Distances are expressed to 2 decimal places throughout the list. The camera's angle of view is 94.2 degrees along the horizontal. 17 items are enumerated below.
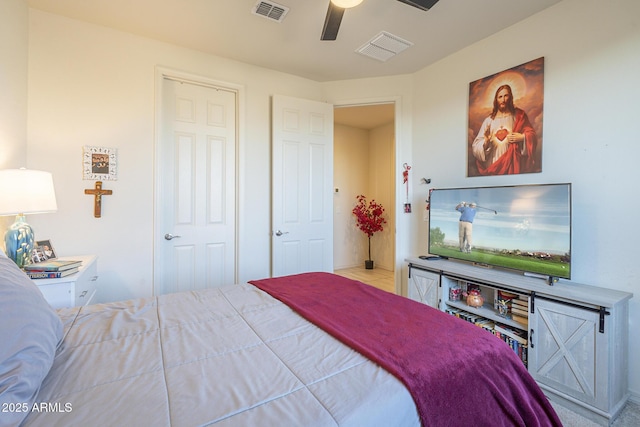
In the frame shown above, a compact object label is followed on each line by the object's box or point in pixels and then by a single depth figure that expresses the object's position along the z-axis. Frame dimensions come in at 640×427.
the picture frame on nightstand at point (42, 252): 1.92
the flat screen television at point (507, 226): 1.99
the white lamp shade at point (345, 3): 1.74
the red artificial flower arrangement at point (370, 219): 5.37
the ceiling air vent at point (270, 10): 2.18
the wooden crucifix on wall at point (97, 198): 2.45
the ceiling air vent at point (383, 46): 2.62
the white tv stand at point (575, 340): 1.65
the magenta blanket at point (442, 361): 0.92
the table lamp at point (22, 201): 1.65
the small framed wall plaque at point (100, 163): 2.43
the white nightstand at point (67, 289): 1.66
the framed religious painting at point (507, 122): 2.29
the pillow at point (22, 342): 0.69
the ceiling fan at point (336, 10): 1.64
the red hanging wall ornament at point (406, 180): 3.32
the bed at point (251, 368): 0.74
